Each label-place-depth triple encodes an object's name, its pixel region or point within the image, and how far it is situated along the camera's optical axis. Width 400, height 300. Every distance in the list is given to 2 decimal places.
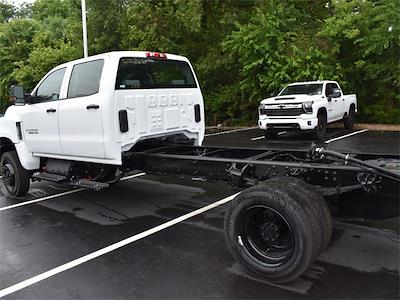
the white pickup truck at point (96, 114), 5.45
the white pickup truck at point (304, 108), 12.86
